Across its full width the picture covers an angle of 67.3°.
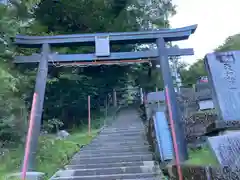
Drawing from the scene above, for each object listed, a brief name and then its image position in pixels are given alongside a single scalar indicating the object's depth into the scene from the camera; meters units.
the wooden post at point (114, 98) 13.63
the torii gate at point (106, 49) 5.39
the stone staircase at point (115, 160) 4.18
